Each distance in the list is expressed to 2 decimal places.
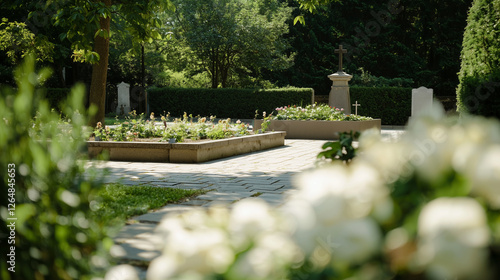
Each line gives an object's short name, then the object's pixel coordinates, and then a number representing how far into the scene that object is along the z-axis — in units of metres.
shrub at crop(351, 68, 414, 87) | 30.41
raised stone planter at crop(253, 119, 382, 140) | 16.09
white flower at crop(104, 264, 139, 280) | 1.41
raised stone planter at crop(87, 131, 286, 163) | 9.89
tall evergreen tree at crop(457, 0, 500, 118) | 9.21
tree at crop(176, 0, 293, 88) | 30.42
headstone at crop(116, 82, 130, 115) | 31.14
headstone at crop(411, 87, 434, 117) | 20.02
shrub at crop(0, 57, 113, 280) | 1.60
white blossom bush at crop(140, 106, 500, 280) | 0.92
